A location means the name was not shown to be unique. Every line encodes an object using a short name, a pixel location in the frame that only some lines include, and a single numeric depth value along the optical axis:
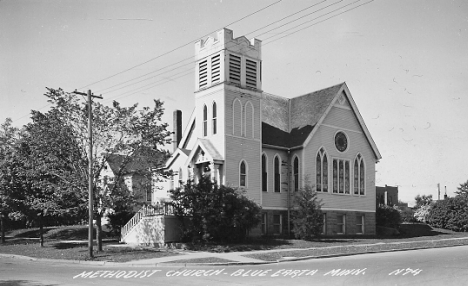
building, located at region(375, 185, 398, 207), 88.09
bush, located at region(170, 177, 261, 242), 29.18
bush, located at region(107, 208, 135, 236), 39.76
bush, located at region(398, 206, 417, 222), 56.56
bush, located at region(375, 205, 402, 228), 43.00
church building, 33.84
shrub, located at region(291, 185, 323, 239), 32.88
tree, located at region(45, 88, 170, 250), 28.30
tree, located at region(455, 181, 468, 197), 57.49
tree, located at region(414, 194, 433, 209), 105.28
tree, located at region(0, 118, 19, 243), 36.03
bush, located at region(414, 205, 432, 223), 50.80
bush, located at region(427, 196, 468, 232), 45.66
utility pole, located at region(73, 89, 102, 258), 25.77
